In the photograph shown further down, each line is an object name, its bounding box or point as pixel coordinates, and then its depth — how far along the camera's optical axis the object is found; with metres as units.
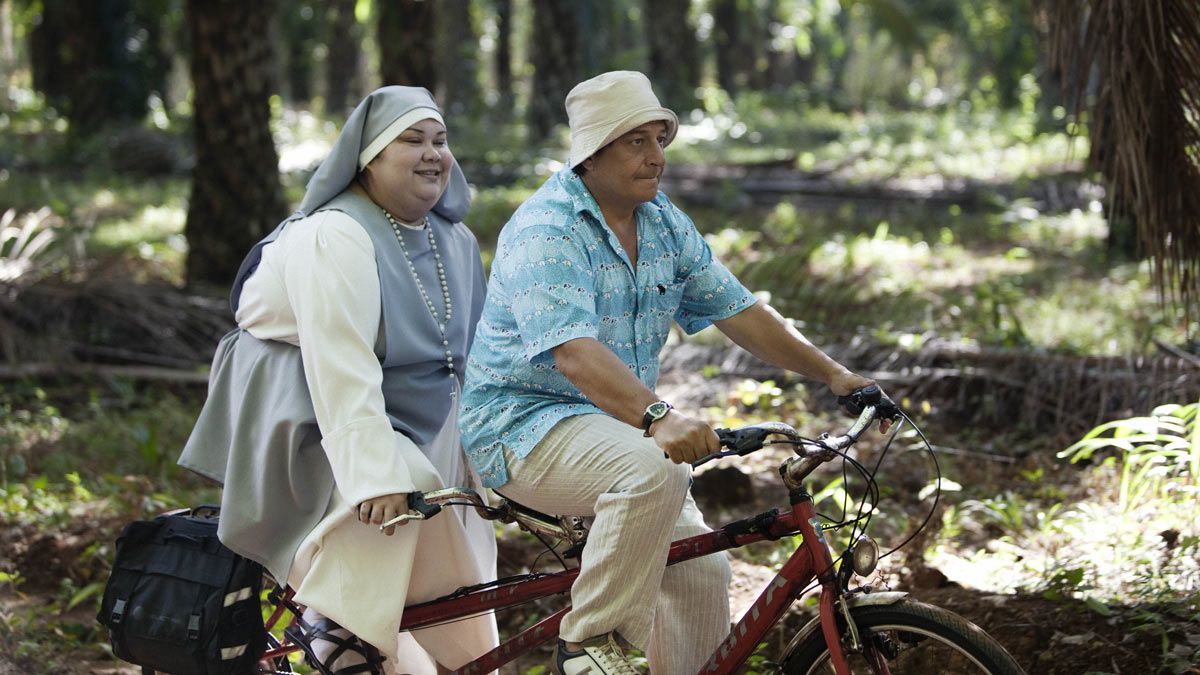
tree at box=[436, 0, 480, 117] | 27.88
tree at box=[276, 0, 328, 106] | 29.72
